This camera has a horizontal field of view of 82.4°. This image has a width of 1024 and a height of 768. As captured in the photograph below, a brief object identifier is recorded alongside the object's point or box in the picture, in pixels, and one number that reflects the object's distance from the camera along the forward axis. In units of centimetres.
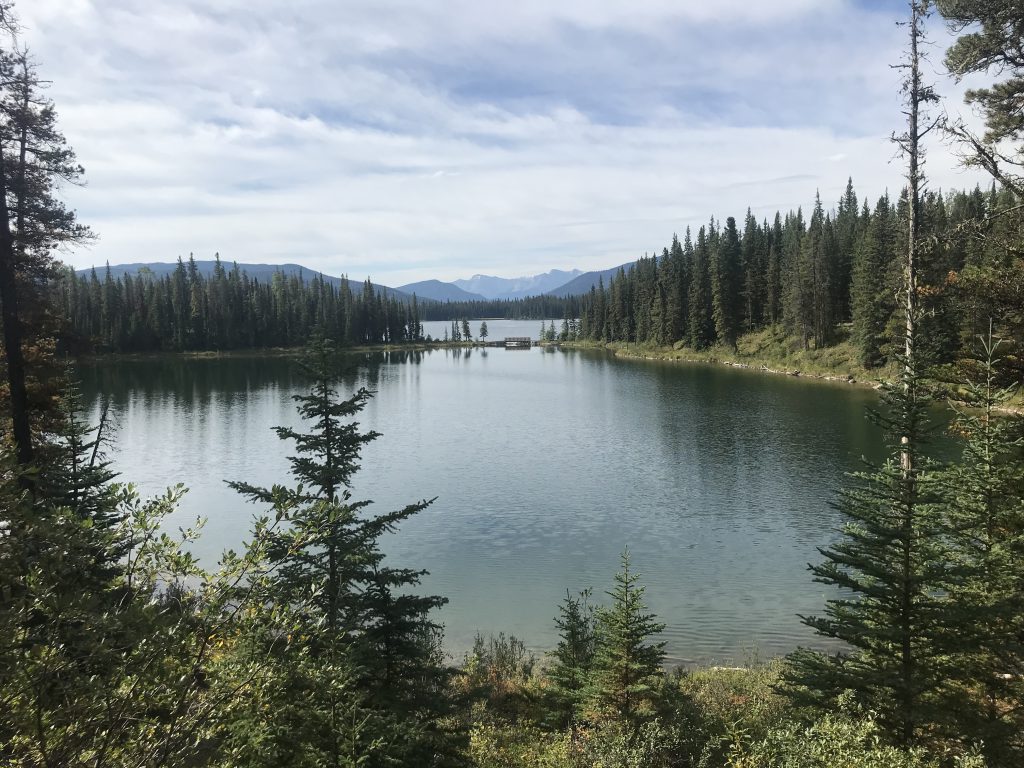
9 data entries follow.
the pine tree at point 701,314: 9744
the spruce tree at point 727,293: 9181
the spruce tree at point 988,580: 834
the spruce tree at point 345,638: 550
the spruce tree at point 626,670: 1036
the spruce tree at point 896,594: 855
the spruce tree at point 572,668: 1130
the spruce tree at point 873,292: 6150
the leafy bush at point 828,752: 582
